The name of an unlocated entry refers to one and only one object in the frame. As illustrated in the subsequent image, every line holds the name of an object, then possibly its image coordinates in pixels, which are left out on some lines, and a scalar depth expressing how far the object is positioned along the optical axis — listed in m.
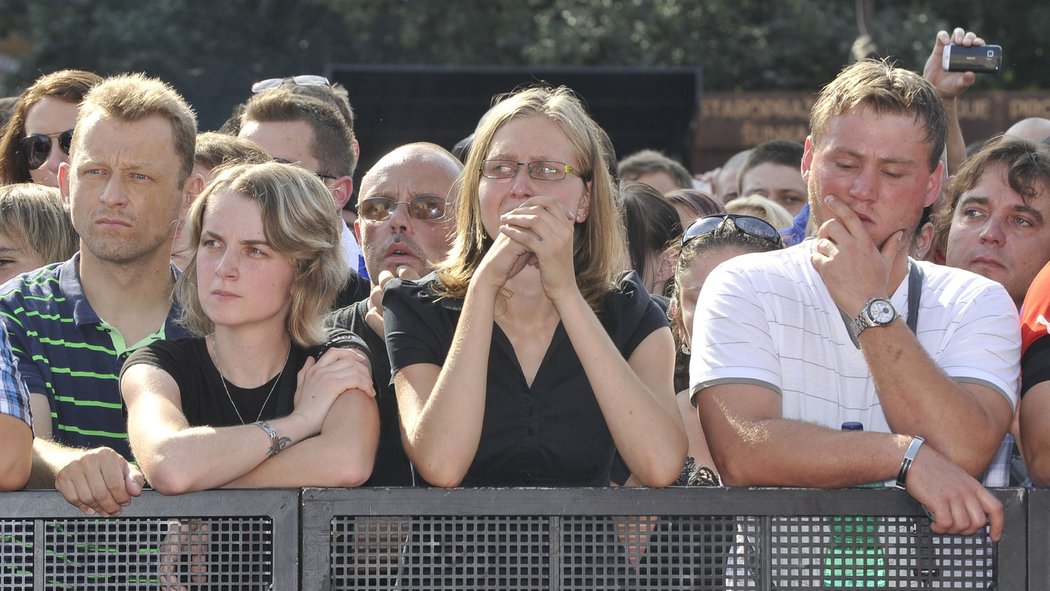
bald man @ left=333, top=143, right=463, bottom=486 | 8.73
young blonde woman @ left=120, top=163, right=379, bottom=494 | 6.06
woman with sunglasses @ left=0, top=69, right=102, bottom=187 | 10.73
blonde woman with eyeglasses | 6.20
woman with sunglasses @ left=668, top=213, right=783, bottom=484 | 8.56
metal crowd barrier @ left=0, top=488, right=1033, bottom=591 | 5.26
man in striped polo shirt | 7.00
